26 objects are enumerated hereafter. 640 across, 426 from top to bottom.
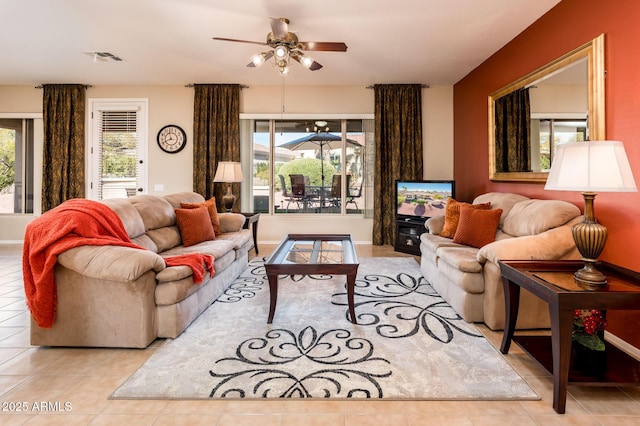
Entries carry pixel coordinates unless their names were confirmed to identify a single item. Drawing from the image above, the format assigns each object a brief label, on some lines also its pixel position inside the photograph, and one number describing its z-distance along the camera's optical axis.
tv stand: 5.14
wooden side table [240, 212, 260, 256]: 5.00
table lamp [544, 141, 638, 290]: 1.69
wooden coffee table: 2.60
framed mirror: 2.68
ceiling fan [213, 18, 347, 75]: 3.31
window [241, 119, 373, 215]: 6.09
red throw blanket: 2.17
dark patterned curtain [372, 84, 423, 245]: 5.82
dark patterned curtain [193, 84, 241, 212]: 5.83
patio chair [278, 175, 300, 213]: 6.15
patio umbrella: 6.14
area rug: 1.84
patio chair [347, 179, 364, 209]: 6.11
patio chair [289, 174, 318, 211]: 6.16
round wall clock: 5.94
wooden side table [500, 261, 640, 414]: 1.63
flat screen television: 5.04
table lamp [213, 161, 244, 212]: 5.04
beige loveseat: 2.48
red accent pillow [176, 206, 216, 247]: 3.62
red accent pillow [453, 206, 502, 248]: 3.36
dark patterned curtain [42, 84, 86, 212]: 5.81
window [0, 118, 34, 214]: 5.98
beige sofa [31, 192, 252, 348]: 2.19
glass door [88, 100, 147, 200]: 5.95
